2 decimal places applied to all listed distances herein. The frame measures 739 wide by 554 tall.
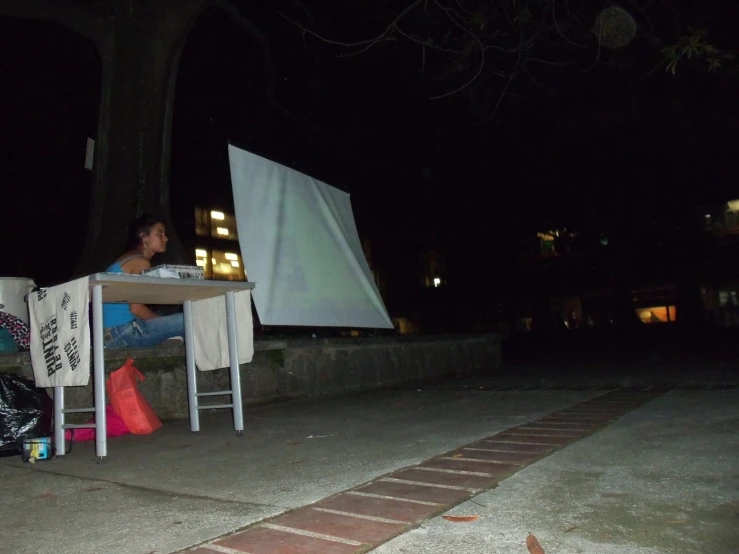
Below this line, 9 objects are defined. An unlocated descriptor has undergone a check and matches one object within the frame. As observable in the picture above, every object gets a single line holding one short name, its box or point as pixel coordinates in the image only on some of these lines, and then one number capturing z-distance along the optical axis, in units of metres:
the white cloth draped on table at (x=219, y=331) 4.19
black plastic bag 3.35
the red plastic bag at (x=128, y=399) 3.86
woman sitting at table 4.26
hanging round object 6.32
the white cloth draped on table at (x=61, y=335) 3.25
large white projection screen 4.59
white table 3.25
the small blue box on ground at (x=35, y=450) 3.28
